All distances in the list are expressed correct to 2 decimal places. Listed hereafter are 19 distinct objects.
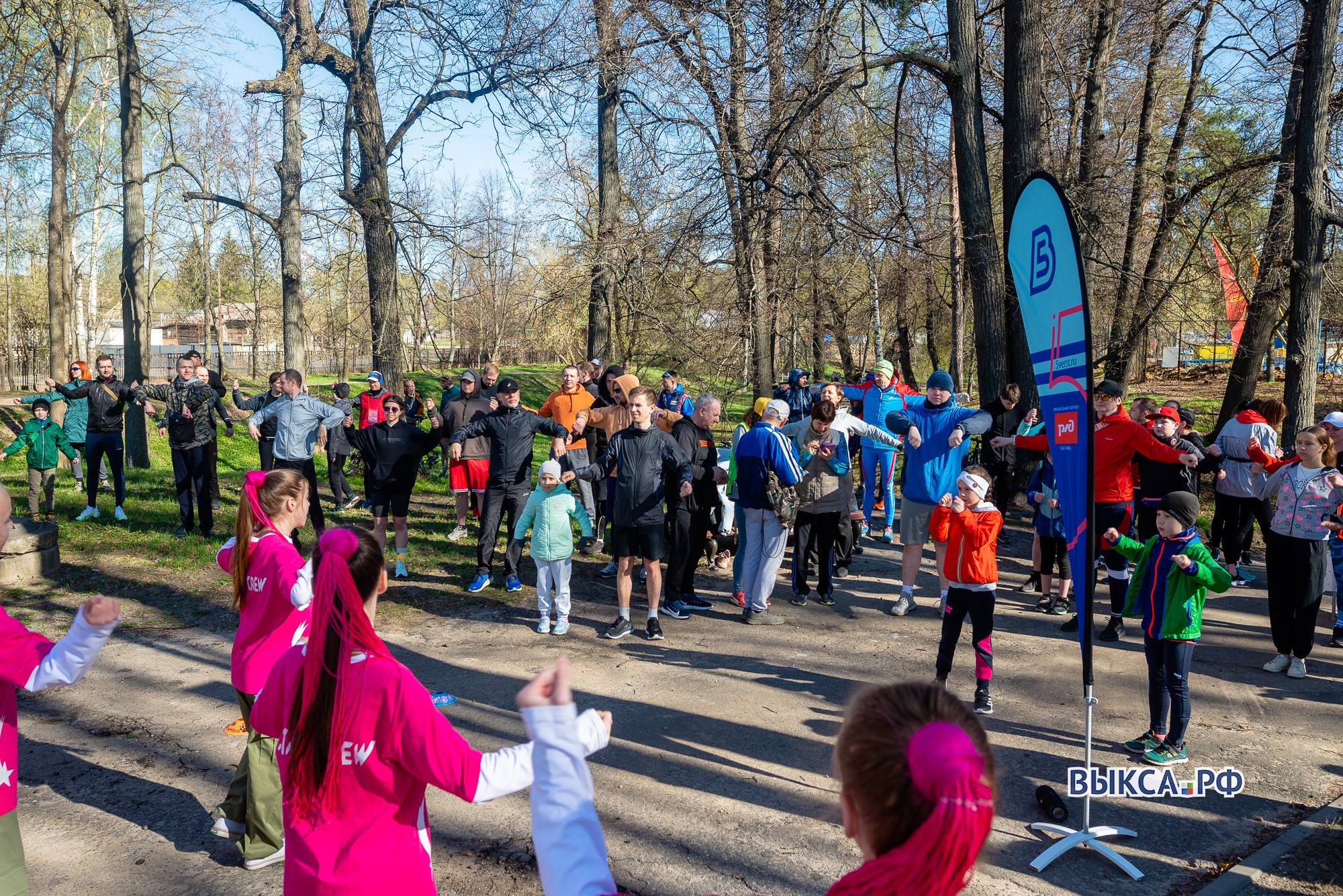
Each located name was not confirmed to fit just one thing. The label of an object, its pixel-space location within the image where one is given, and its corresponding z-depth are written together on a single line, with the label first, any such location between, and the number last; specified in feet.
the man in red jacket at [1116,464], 23.65
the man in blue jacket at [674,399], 36.55
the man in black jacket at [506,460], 28.43
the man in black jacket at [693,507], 26.66
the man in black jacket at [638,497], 24.72
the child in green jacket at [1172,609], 16.49
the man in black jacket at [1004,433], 35.14
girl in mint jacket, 24.56
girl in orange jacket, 18.81
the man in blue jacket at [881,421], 36.99
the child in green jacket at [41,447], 36.29
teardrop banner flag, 13.44
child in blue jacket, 26.20
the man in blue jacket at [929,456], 26.55
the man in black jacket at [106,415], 35.17
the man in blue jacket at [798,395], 39.04
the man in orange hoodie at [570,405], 33.24
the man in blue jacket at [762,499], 25.57
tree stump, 27.91
